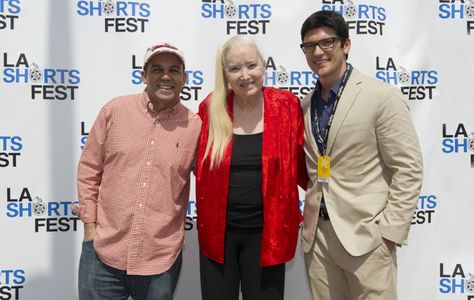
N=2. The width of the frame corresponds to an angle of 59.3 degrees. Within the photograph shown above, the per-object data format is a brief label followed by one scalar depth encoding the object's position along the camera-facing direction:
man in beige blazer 1.80
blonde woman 1.89
